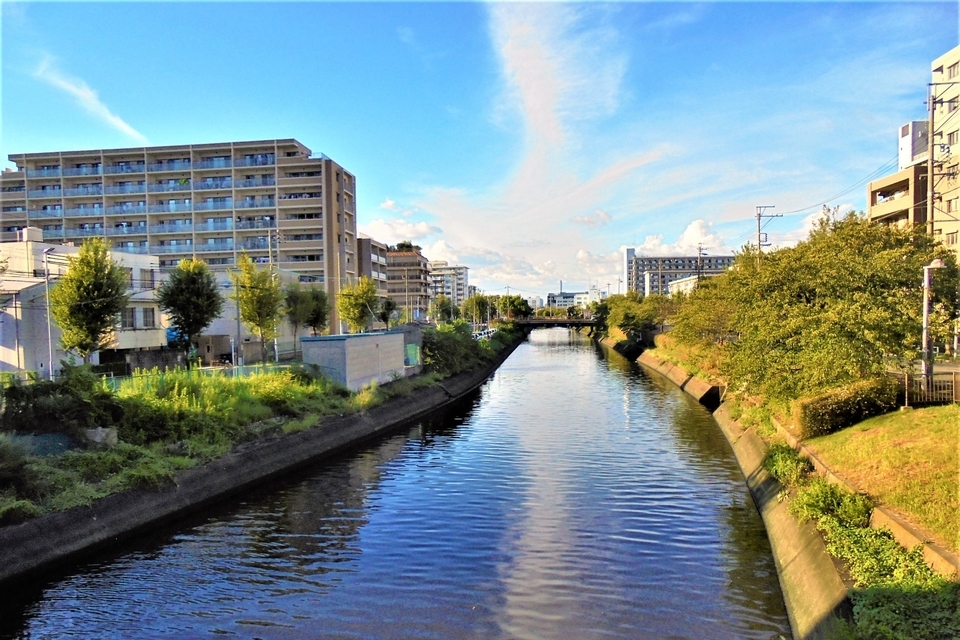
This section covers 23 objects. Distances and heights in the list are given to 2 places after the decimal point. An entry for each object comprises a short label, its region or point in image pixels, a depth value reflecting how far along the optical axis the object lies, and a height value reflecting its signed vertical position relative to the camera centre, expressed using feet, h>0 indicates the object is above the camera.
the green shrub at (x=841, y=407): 57.52 -9.90
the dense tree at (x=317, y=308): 170.64 +1.50
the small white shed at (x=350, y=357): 100.37 -7.70
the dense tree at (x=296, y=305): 162.50 +2.35
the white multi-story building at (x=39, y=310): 106.83 +1.46
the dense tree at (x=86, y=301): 94.12 +2.56
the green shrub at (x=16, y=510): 41.96 -13.77
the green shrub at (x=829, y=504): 36.88 -13.08
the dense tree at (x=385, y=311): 220.10 +0.42
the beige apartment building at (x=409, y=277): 415.64 +24.15
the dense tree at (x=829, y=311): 60.08 -0.66
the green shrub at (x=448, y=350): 153.17 -10.52
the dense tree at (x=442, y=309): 360.28 +1.31
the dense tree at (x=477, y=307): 406.62 +2.43
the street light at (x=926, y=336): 58.49 -3.28
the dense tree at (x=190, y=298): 117.08 +3.40
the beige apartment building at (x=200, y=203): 225.76 +43.18
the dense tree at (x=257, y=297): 134.31 +3.89
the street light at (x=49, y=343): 96.69 -4.20
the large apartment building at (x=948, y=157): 151.12 +36.78
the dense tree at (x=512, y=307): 508.90 +2.52
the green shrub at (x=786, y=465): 49.73 -14.01
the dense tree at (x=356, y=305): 196.65 +2.52
